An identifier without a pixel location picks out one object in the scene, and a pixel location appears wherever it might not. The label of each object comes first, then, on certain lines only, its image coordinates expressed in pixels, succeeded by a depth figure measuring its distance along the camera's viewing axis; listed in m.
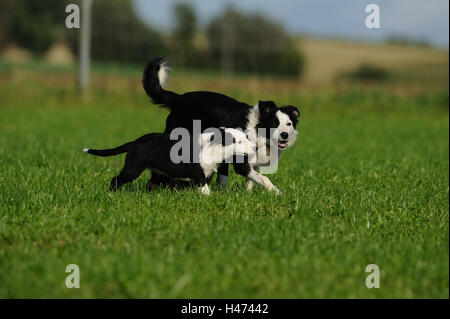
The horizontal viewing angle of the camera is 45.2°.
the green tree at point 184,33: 40.94
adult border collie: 6.34
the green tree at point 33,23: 37.19
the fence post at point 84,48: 21.11
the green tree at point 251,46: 36.06
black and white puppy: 5.79
